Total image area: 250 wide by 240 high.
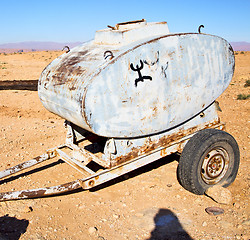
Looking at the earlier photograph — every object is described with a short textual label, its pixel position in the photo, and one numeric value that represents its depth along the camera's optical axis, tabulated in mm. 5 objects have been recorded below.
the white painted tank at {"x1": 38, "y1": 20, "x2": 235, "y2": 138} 3070
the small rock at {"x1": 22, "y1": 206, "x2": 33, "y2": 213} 3527
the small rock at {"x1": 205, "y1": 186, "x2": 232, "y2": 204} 3724
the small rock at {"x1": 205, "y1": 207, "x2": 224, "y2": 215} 3536
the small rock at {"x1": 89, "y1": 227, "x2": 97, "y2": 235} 3168
